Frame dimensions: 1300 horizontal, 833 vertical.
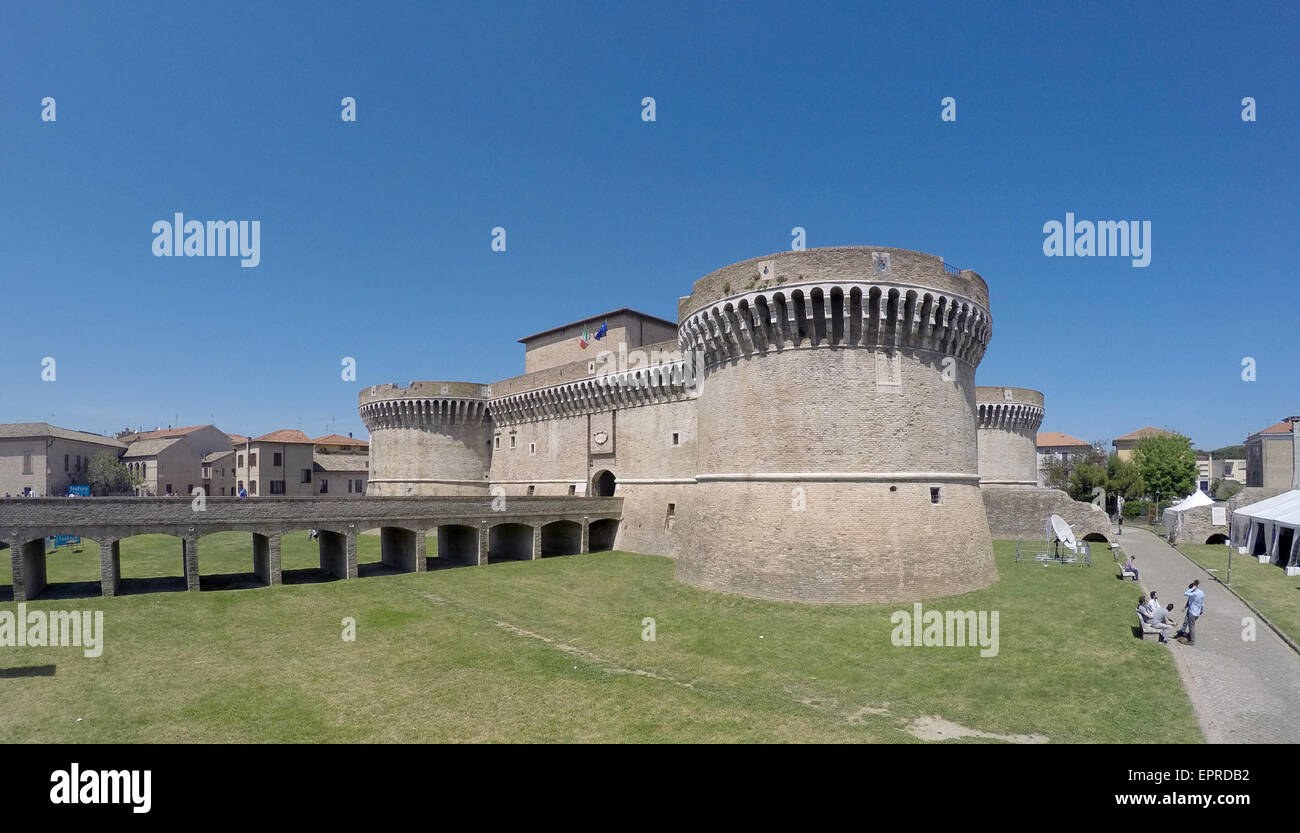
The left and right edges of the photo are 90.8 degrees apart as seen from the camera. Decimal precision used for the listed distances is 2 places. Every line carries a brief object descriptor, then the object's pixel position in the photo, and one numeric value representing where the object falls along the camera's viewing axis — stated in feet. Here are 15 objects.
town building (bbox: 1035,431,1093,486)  296.10
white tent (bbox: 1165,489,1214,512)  132.98
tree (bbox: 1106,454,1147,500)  190.39
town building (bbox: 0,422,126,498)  187.11
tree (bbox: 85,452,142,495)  200.03
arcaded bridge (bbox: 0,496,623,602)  70.90
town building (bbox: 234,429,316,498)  200.54
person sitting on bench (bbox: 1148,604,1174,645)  52.65
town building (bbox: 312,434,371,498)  214.69
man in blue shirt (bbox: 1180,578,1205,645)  51.57
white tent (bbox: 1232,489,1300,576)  90.89
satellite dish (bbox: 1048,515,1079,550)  90.78
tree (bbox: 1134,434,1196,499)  211.82
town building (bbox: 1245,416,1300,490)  171.01
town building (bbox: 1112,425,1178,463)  345.31
